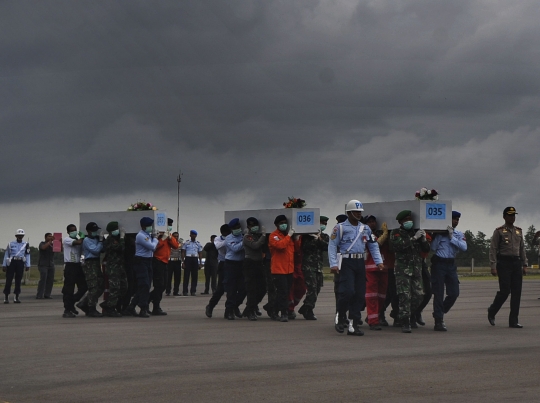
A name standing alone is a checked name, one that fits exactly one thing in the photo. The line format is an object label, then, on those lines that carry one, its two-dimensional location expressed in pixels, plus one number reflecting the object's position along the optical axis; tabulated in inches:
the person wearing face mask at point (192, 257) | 1112.8
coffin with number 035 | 567.8
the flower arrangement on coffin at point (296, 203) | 660.1
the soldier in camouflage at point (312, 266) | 658.2
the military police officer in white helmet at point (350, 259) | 544.7
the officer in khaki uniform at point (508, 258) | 602.5
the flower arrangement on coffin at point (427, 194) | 578.6
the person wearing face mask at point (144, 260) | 684.1
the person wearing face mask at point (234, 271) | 679.7
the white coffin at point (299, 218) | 652.7
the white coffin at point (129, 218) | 707.4
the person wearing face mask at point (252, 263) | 669.9
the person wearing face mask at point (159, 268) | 720.3
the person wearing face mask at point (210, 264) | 1115.9
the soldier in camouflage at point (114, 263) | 692.7
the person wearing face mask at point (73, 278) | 703.1
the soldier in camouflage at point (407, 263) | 560.1
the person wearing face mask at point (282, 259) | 641.0
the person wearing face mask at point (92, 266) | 695.1
